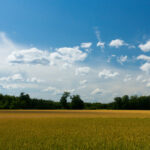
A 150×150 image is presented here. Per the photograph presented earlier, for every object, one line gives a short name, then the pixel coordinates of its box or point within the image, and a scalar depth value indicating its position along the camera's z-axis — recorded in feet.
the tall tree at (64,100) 404.77
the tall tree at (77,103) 406.62
